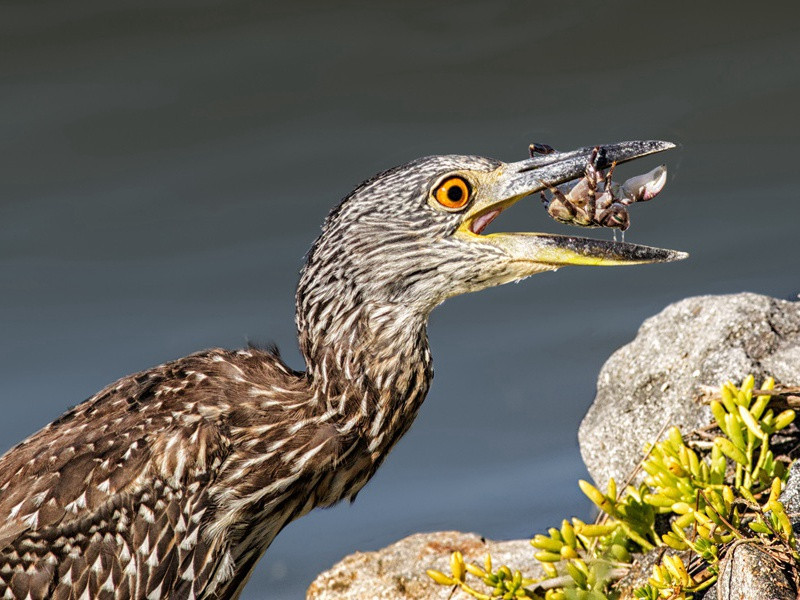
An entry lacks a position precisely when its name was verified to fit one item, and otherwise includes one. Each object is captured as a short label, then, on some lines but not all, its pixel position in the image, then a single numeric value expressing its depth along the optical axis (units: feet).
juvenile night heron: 21.07
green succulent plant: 18.86
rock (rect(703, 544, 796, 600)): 17.70
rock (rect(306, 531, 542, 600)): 26.08
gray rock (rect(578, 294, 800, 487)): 23.56
